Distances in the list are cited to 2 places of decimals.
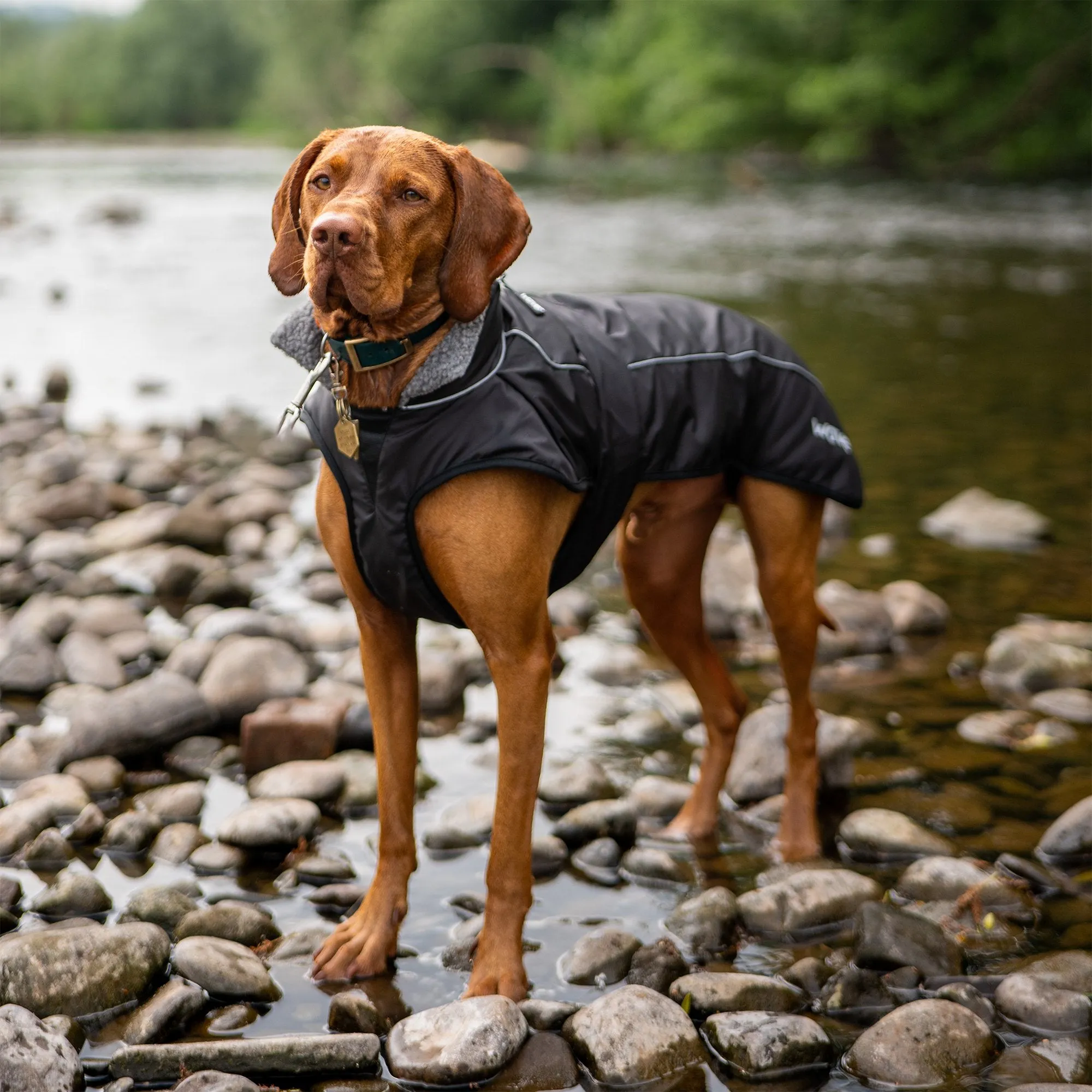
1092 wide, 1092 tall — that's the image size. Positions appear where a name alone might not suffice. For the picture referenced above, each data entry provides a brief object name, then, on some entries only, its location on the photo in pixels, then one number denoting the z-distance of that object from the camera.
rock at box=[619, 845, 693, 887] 3.62
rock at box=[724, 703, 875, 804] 4.12
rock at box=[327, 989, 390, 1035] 2.88
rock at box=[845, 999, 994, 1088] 2.73
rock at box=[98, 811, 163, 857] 3.63
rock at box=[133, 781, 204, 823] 3.81
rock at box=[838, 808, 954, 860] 3.72
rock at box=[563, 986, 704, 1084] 2.75
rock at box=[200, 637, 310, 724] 4.40
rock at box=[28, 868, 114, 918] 3.27
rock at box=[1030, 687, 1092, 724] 4.51
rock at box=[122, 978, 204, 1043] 2.78
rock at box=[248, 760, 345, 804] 3.90
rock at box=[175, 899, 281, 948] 3.16
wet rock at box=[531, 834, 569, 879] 3.65
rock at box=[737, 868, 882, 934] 3.34
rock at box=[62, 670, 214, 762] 4.05
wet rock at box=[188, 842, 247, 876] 3.56
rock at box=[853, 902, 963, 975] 3.11
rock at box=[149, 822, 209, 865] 3.60
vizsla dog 2.76
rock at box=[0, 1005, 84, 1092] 2.51
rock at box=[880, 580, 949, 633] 5.33
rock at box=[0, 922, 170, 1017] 2.84
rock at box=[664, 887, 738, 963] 3.27
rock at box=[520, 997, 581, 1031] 2.90
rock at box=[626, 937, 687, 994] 3.09
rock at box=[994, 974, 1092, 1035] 2.88
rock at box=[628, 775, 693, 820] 4.02
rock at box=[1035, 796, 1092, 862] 3.62
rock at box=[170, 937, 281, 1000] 2.96
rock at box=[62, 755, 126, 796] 3.94
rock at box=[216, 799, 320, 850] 3.62
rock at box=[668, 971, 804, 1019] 2.96
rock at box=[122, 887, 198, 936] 3.22
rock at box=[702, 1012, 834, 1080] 2.76
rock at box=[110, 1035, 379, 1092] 2.65
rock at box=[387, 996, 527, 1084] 2.71
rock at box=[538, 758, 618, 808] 4.01
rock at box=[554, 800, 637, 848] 3.79
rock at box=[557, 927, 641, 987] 3.13
